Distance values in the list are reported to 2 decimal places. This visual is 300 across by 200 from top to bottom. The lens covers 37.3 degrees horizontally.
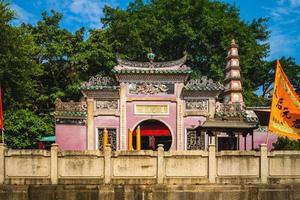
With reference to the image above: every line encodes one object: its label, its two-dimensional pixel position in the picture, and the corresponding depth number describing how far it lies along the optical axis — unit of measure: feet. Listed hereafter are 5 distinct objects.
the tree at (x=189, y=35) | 109.09
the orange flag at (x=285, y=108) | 49.65
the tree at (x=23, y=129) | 73.92
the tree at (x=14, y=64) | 68.49
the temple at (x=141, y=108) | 72.13
